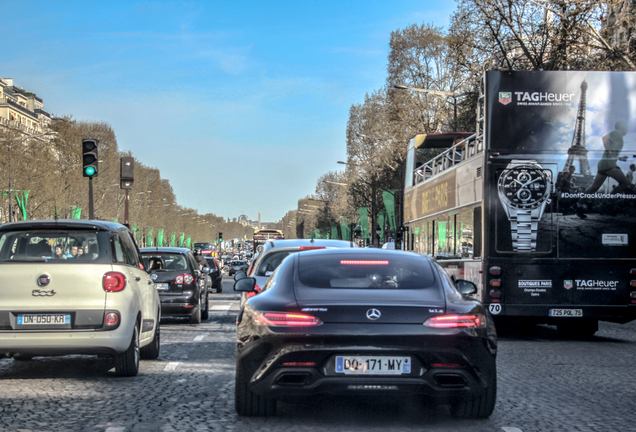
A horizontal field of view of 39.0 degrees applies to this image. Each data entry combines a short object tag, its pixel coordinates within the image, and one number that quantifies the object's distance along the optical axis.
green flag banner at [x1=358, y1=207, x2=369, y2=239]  65.09
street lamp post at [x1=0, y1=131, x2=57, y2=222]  53.19
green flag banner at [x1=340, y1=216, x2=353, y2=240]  86.58
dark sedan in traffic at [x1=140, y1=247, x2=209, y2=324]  17.56
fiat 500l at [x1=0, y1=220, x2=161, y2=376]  8.73
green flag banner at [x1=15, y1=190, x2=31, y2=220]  48.16
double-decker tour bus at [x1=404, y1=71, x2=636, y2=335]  13.83
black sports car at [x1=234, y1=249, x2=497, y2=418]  6.11
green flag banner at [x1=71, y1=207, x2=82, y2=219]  49.85
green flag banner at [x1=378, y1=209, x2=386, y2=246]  59.53
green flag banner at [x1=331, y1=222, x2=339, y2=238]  101.52
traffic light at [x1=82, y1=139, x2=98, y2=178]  18.16
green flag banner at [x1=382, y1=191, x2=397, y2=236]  50.16
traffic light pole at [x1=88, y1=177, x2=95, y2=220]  21.39
